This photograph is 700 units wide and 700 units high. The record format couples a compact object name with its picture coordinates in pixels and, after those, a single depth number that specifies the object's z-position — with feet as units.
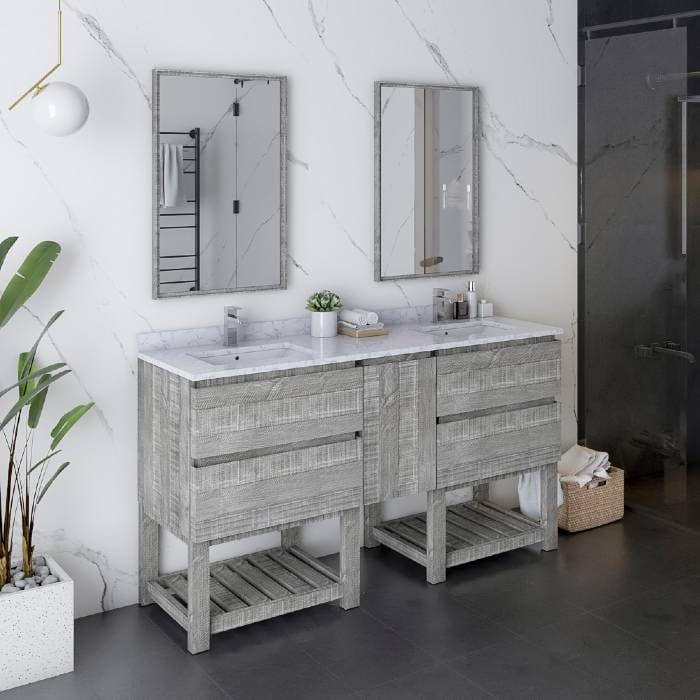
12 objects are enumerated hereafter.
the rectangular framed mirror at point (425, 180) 12.71
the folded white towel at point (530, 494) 13.52
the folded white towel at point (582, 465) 13.76
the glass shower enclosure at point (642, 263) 13.24
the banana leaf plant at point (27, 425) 9.54
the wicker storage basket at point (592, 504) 13.58
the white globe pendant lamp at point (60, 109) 9.70
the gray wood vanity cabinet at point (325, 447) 10.21
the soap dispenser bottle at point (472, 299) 13.42
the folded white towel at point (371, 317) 12.07
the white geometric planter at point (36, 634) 9.57
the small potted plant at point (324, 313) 12.00
